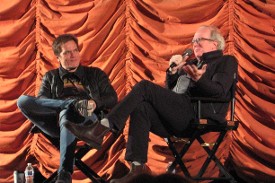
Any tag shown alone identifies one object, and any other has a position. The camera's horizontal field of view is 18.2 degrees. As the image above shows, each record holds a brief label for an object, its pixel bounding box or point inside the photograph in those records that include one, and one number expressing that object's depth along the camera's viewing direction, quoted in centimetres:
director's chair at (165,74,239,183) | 487
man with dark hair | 463
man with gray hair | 442
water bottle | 601
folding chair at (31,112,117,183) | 504
